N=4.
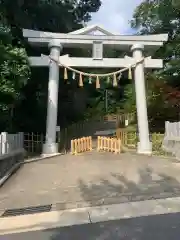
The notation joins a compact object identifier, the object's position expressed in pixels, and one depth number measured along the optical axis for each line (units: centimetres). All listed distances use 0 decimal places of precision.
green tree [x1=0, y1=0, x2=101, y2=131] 667
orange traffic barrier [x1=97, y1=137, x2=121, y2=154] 846
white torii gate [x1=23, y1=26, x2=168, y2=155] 870
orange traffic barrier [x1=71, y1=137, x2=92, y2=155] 857
